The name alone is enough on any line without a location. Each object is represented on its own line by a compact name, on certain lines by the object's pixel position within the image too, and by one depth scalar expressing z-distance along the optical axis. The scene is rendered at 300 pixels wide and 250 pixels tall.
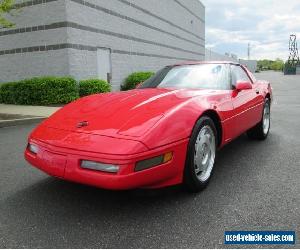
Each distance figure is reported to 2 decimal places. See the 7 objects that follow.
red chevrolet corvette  2.66
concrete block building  12.62
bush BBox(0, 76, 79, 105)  11.62
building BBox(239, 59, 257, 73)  91.98
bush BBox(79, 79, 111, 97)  12.43
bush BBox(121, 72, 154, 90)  16.27
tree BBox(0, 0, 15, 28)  9.39
